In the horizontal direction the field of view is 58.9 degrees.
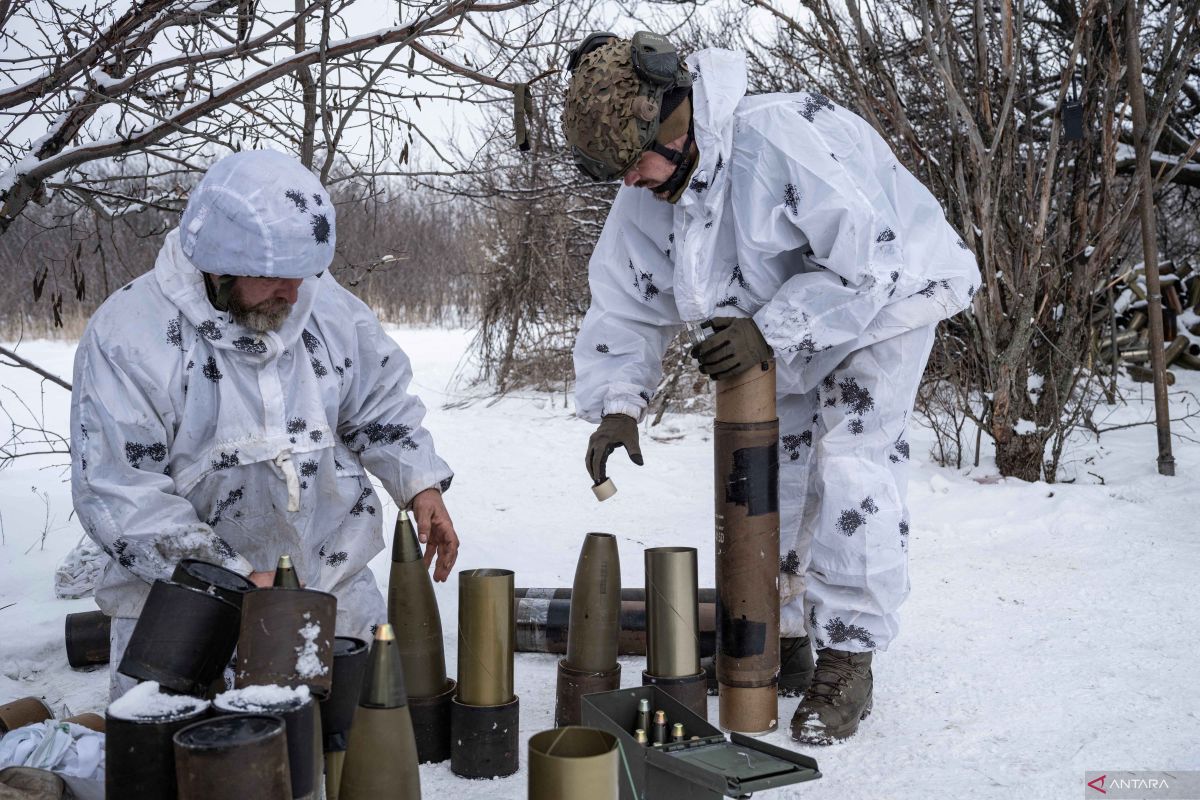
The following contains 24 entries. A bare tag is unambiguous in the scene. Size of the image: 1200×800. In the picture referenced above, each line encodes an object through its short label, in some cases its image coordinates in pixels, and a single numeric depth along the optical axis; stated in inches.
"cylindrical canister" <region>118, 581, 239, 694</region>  68.6
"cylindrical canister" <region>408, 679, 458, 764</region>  102.0
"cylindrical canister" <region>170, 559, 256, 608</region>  73.8
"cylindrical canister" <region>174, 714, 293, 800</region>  57.4
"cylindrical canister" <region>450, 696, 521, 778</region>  98.7
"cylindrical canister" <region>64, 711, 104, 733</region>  96.3
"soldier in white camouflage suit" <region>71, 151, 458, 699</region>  95.0
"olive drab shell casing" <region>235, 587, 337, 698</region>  67.0
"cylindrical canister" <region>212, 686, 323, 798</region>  63.5
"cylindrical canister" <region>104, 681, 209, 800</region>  60.9
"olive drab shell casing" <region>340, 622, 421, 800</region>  73.6
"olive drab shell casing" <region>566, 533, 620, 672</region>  104.2
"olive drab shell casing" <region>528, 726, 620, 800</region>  66.0
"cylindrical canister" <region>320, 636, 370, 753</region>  74.4
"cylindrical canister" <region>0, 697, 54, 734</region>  98.7
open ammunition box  79.1
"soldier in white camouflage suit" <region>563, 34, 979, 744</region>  105.9
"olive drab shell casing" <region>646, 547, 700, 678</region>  103.2
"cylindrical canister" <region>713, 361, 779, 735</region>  107.9
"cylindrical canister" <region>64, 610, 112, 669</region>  131.3
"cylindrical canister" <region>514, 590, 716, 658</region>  134.8
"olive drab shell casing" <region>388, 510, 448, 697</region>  101.7
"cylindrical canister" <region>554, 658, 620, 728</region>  103.2
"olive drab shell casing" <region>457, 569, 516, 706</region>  98.7
